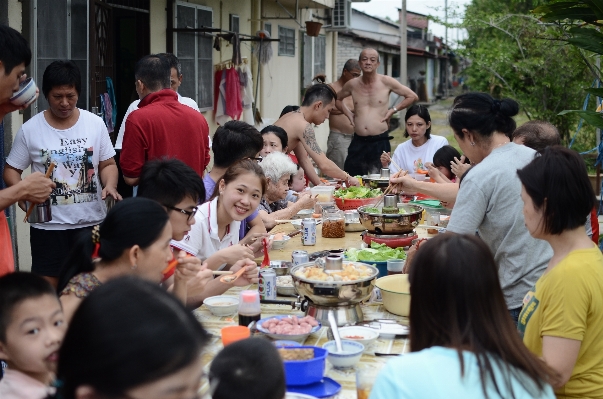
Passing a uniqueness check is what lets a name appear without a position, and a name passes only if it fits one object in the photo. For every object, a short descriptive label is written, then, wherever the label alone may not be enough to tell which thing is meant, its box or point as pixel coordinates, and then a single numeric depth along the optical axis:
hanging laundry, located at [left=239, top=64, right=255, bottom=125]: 10.50
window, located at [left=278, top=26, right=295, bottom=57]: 13.30
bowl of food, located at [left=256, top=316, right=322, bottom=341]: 2.81
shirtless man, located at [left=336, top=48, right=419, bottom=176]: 9.27
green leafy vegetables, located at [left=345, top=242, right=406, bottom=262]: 3.96
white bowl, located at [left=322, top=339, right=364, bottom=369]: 2.59
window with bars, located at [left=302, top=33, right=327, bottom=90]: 15.03
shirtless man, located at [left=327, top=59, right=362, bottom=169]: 10.02
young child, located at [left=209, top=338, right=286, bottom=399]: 1.86
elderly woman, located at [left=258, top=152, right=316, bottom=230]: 5.13
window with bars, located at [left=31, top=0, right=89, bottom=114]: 5.54
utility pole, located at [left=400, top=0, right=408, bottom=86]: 23.72
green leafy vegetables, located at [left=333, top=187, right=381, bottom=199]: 5.92
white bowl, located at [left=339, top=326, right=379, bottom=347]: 2.80
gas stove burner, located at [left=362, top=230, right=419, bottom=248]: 4.46
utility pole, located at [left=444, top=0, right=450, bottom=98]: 47.81
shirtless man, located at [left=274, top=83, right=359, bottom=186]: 6.99
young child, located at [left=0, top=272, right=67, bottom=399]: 2.19
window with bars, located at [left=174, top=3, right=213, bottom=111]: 8.80
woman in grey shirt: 3.38
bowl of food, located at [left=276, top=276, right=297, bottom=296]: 3.56
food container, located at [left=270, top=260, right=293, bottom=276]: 3.91
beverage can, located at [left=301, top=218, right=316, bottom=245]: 4.71
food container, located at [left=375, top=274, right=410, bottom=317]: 3.21
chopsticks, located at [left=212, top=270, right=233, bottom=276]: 3.26
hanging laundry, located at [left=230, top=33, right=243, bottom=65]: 9.76
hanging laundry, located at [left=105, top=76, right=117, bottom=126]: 6.96
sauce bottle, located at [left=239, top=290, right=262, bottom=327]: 2.99
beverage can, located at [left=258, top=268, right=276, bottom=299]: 3.44
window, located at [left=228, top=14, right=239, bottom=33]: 10.79
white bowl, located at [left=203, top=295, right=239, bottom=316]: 3.25
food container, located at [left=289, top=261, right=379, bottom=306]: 3.01
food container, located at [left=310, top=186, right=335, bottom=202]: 6.08
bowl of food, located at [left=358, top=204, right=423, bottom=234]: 4.49
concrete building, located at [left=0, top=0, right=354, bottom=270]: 5.59
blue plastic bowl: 2.43
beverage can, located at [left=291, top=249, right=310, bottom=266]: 3.88
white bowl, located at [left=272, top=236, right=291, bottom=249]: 4.66
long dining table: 2.58
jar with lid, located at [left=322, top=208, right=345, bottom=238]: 4.97
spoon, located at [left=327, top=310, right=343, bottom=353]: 2.66
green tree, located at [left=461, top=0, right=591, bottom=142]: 13.63
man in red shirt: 4.95
